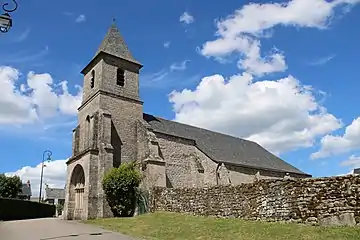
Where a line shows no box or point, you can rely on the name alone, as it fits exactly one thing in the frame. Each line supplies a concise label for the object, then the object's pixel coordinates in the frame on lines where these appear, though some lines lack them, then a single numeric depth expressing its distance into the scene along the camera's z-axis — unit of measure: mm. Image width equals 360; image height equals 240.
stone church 26578
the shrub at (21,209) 34678
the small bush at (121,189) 25359
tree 51094
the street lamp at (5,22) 8156
